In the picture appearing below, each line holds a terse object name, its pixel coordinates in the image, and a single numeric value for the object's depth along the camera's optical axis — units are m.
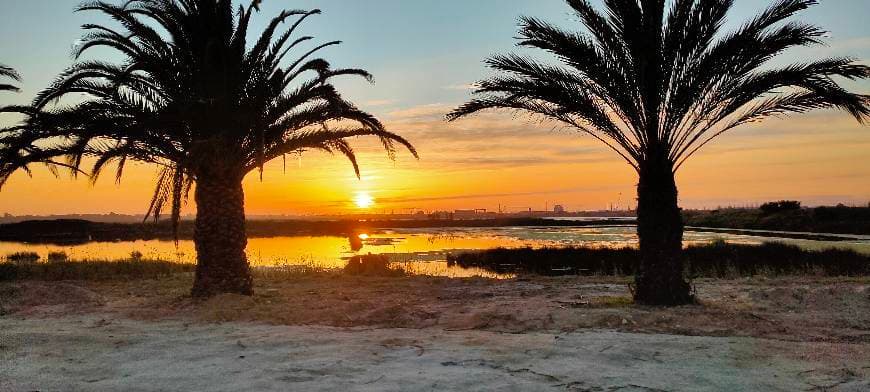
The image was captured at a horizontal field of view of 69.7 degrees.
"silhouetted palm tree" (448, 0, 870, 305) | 10.63
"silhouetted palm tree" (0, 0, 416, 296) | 11.83
